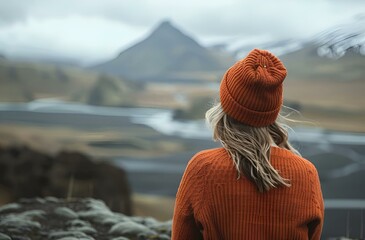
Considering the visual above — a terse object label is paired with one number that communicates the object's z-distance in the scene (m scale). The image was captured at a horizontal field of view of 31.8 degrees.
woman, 1.94
